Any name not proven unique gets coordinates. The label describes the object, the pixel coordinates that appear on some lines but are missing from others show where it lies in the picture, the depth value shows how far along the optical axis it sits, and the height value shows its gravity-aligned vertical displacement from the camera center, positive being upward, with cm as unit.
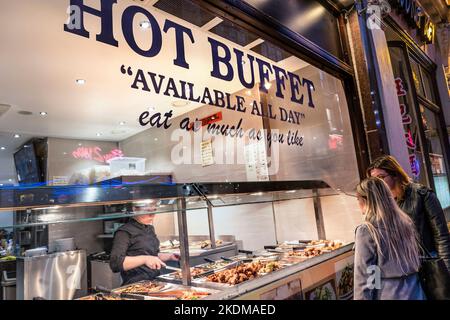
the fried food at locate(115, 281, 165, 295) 223 -55
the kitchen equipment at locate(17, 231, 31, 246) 278 -11
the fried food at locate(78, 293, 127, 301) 200 -52
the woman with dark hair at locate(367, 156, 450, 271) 216 -14
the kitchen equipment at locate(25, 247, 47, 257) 284 -26
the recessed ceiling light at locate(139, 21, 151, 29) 181 +113
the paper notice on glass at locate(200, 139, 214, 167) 337 +63
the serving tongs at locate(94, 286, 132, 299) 200 -52
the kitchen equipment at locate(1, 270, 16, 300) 148 -34
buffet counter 190 -55
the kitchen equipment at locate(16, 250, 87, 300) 312 -58
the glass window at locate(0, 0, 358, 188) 204 +99
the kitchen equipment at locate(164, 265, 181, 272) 273 -50
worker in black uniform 249 -32
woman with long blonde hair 172 -37
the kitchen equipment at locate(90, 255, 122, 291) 358 -65
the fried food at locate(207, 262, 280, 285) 223 -52
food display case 161 -49
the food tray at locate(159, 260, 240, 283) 249 -55
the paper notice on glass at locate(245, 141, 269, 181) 424 +58
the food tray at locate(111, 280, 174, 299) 205 -55
